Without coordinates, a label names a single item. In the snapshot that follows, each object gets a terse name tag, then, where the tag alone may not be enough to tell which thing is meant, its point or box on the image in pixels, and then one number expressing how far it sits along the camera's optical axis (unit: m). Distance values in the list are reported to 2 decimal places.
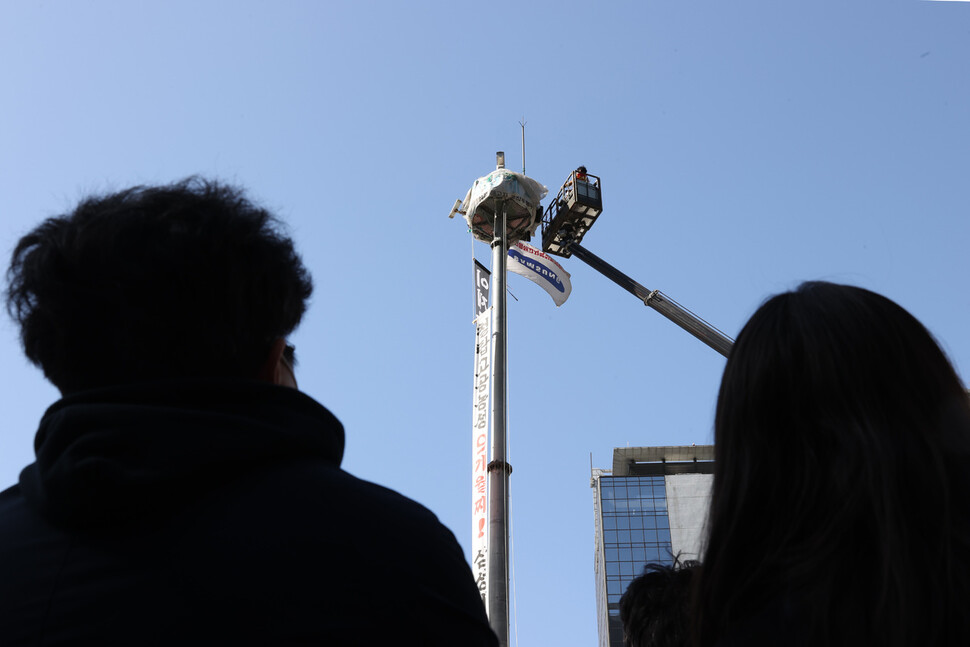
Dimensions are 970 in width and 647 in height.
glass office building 81.56
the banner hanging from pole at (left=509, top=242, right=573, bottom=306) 15.92
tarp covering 14.12
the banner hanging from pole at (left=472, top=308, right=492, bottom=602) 10.48
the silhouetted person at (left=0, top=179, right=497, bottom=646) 1.56
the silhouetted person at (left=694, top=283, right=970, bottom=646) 1.46
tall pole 9.90
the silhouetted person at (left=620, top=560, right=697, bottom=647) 3.51
